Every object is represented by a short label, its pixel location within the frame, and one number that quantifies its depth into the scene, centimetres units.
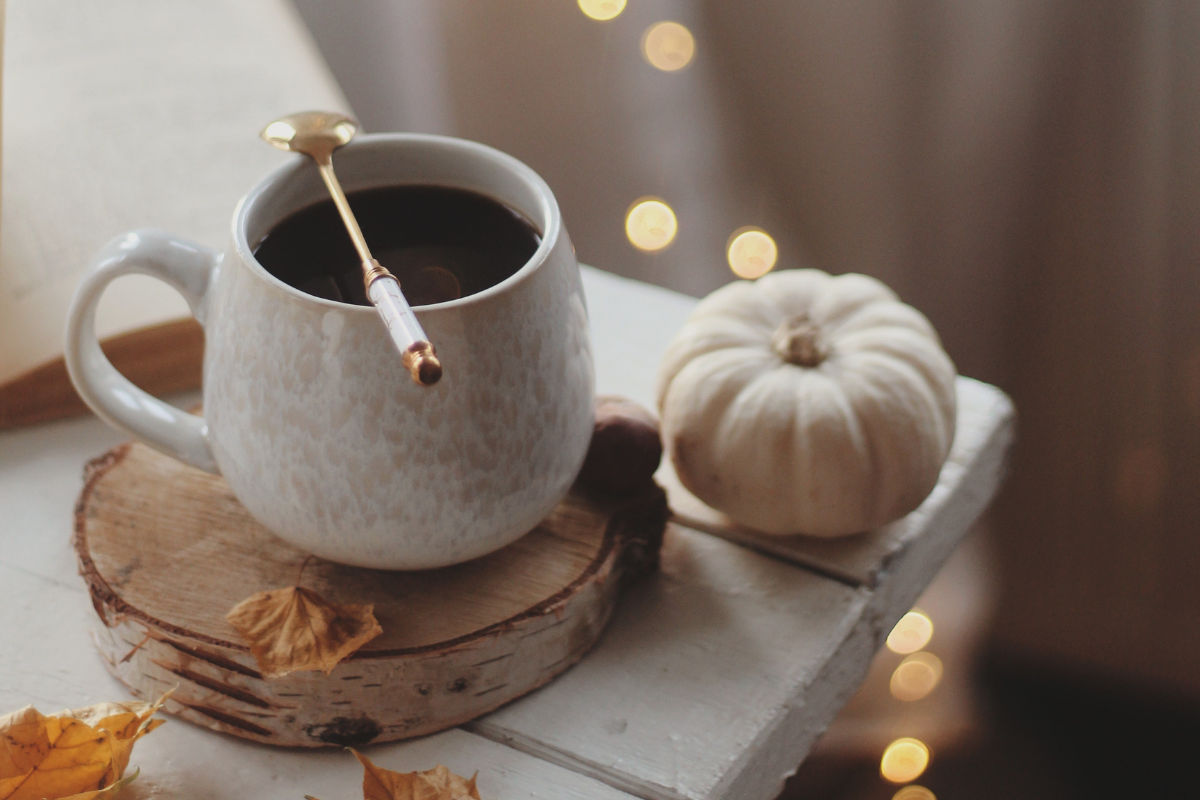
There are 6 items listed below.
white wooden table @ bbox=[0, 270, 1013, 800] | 68
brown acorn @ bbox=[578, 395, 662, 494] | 72
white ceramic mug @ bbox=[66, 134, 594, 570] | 64
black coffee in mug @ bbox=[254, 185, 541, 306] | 67
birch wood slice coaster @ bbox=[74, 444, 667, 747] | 67
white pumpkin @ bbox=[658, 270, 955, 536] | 72
